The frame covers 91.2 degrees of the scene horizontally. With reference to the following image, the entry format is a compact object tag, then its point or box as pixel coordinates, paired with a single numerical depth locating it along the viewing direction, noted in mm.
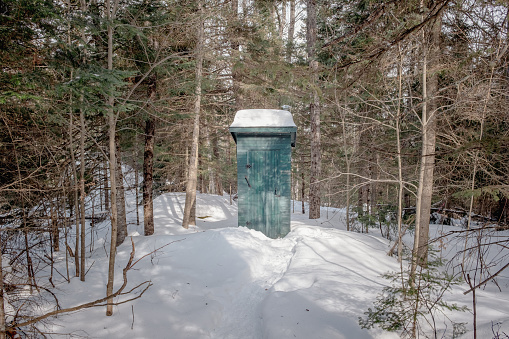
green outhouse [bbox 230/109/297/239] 6609
